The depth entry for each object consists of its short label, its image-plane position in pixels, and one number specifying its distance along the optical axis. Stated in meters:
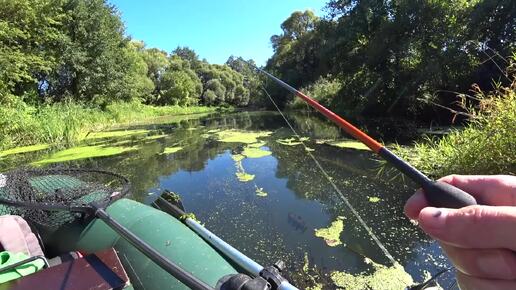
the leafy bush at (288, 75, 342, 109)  17.42
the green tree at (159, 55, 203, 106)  37.94
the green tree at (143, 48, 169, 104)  37.75
